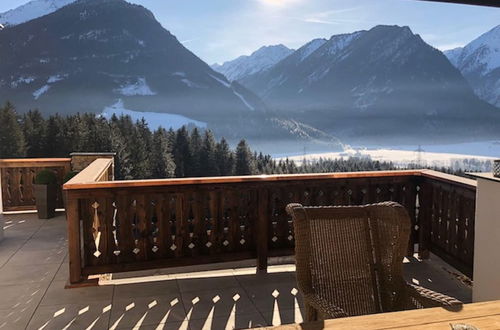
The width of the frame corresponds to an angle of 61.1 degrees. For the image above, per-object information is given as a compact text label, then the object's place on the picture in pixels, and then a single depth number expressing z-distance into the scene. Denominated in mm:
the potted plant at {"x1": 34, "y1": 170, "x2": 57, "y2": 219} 6199
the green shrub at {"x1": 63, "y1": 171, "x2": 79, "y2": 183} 6256
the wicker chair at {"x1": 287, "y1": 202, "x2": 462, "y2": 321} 1859
